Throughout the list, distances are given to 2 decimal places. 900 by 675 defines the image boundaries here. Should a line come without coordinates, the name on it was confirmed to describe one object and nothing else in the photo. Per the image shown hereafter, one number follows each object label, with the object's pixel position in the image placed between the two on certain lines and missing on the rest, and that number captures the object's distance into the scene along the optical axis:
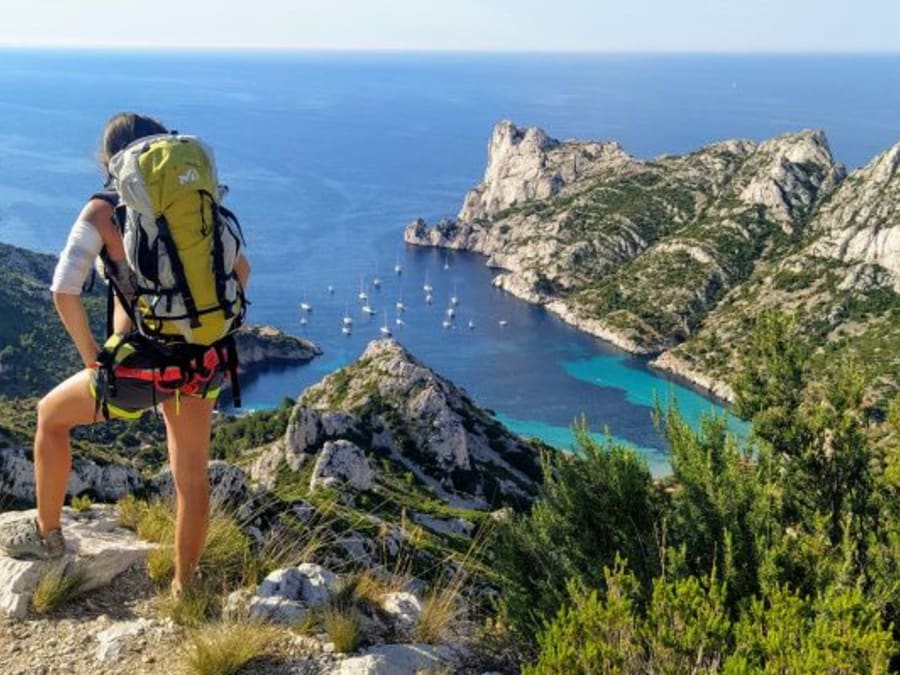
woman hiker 4.51
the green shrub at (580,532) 6.52
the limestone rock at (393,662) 4.72
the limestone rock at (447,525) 27.22
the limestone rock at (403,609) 5.52
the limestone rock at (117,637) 4.71
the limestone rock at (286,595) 5.18
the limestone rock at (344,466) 32.69
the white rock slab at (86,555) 5.08
